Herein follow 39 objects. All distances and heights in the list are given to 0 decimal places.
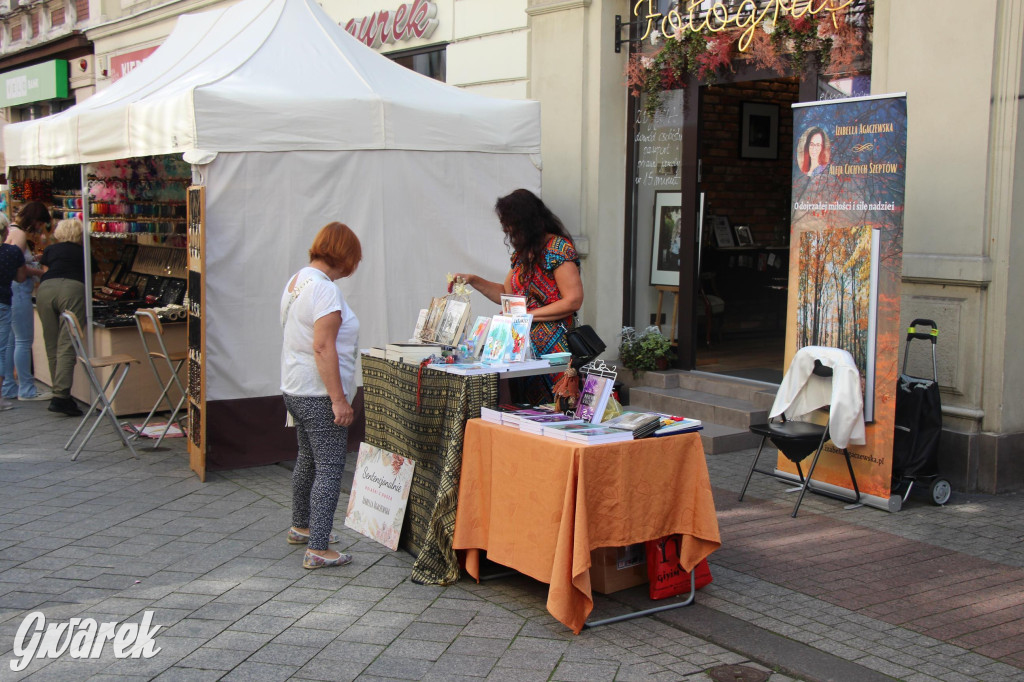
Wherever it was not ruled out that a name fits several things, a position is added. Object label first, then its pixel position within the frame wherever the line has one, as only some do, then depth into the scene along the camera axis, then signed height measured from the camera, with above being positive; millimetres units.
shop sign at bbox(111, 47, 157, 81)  16625 +2977
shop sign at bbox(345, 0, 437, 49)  10703 +2398
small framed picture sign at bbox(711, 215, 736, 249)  10242 +101
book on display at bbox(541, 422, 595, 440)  4188 -800
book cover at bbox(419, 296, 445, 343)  5270 -442
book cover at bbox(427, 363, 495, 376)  4699 -620
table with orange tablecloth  4047 -1125
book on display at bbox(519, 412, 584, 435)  4297 -799
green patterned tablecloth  4602 -983
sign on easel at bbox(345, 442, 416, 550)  5133 -1370
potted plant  8695 -972
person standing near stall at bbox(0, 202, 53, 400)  9430 -791
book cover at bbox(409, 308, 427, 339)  5378 -457
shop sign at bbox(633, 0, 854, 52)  7250 +1781
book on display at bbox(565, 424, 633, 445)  4109 -813
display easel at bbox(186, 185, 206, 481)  6457 -603
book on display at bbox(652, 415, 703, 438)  4328 -815
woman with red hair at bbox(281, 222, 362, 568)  4703 -624
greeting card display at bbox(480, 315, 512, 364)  4938 -508
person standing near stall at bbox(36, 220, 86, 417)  8570 -465
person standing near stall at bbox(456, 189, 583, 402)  5434 -126
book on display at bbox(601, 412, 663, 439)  4238 -787
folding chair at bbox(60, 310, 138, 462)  7105 -952
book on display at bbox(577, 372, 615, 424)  4410 -701
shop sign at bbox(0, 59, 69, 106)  19188 +2991
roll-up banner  5723 -18
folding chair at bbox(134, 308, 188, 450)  7156 -949
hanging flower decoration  7133 +1485
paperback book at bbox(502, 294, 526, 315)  5016 -333
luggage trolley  5879 -1129
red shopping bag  4473 -1485
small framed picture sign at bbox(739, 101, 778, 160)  10195 +1159
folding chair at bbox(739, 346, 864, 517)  5688 -953
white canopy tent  6555 +576
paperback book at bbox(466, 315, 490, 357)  5066 -498
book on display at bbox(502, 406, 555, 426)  4406 -797
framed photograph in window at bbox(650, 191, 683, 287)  8820 +19
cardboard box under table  4504 -1504
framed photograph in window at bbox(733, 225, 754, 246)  10406 +63
